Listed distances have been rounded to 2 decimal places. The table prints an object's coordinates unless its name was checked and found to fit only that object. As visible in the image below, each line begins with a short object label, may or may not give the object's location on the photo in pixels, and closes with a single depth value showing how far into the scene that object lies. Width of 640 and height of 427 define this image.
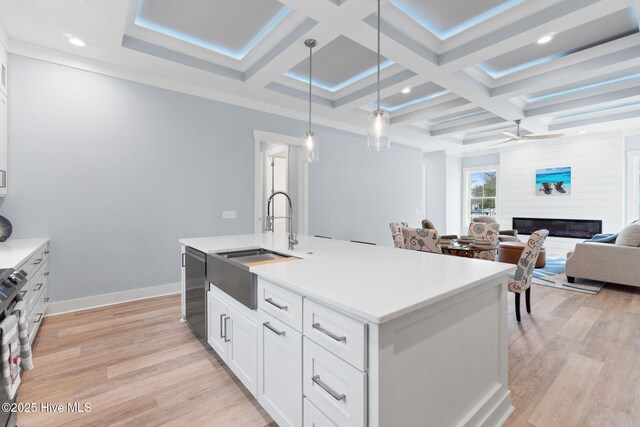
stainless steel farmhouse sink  1.71
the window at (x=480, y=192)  8.56
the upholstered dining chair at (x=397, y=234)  4.26
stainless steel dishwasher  2.40
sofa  3.96
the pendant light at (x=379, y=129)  2.51
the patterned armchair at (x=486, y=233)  4.02
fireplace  6.57
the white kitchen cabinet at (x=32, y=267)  2.08
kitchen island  1.09
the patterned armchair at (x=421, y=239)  3.64
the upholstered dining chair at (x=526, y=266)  2.98
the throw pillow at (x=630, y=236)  4.00
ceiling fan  5.11
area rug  4.18
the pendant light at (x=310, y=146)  3.21
